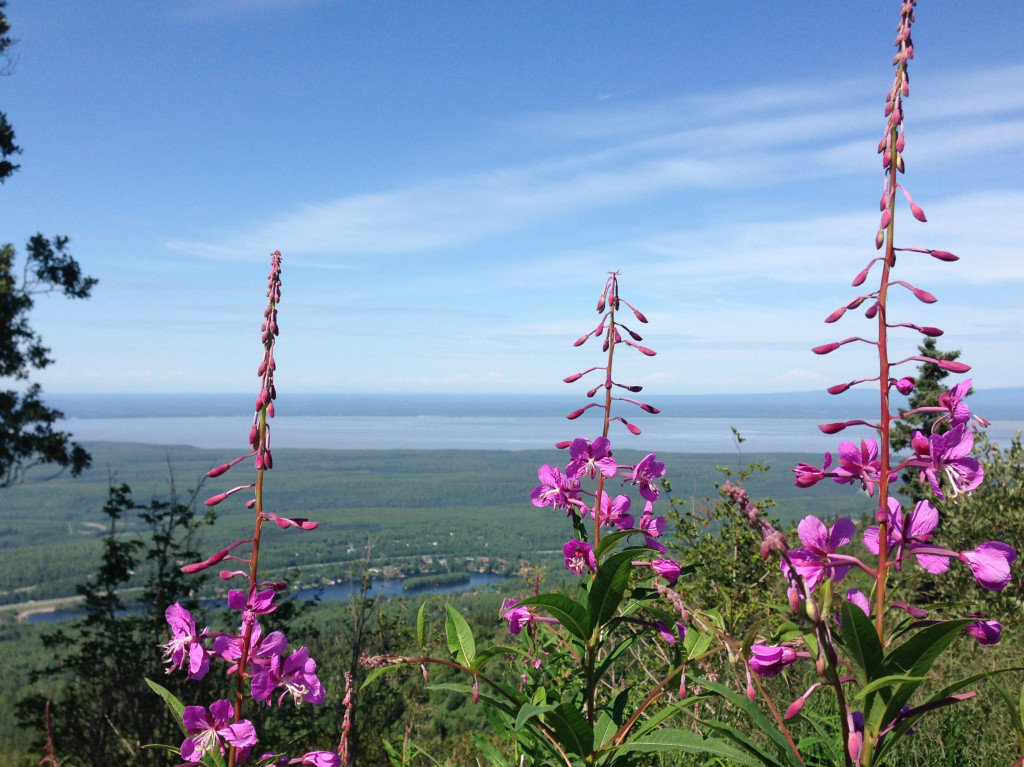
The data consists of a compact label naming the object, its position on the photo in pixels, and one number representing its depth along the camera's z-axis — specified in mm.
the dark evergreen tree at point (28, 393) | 7232
